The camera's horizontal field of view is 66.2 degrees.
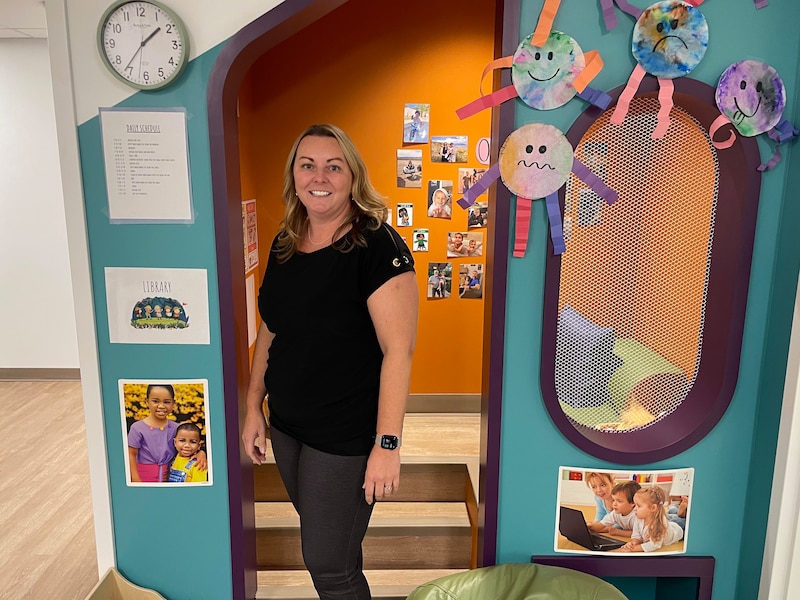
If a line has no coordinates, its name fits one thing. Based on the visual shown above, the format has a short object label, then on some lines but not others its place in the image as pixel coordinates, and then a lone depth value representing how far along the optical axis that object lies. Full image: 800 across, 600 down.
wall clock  1.49
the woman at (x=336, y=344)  1.43
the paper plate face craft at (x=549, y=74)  1.48
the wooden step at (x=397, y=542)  2.37
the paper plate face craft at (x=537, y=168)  1.52
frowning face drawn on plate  1.45
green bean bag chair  1.62
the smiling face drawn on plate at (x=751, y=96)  1.49
